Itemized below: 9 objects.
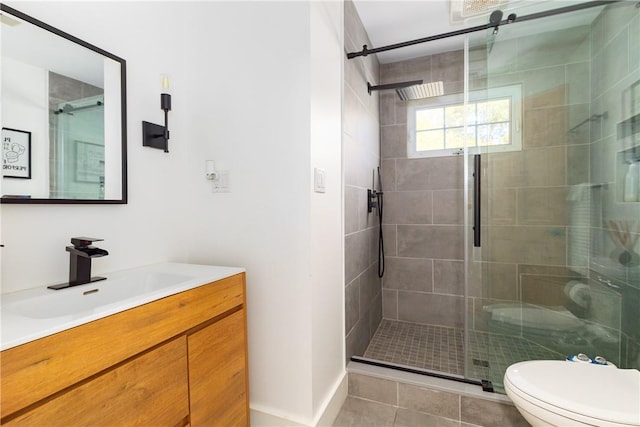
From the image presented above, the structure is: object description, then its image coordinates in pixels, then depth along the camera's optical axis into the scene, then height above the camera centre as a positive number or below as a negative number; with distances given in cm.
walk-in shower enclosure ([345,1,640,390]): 161 +11
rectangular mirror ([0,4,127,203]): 101 +38
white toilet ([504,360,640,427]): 104 -70
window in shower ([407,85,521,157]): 271 +80
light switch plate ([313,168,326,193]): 144 +16
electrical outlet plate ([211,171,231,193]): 156 +16
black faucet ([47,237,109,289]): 107 -15
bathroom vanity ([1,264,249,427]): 65 -40
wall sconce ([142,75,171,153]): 148 +42
